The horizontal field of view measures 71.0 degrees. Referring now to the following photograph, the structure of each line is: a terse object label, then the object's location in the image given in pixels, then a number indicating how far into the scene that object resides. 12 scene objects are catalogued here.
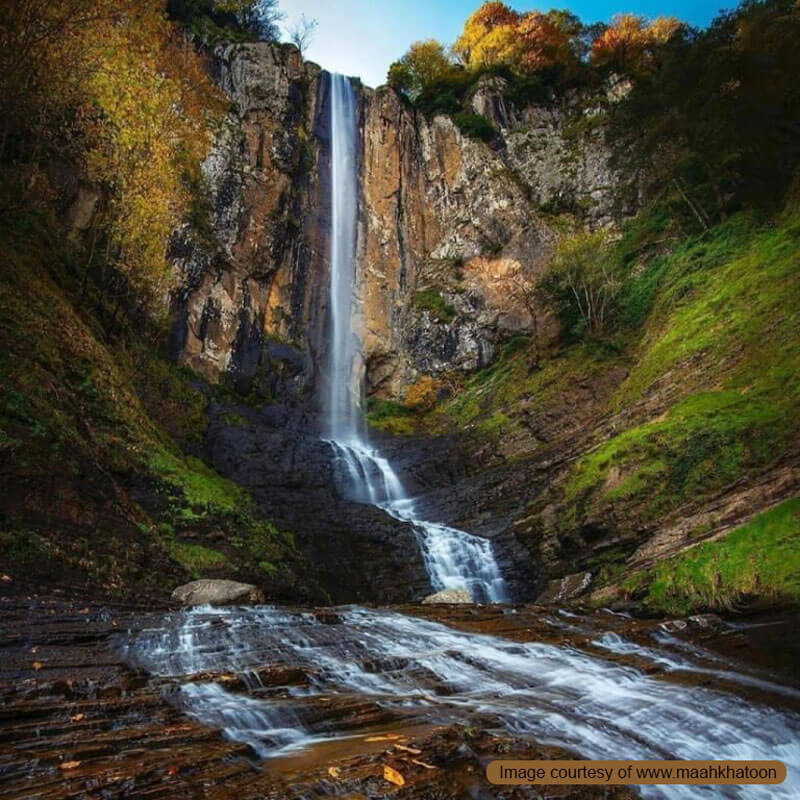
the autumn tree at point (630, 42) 42.50
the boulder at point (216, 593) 10.72
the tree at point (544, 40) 45.31
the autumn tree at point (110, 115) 13.41
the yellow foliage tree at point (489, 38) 46.75
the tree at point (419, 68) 46.44
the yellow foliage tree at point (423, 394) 34.00
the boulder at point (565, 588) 13.49
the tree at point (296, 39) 45.56
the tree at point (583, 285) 28.14
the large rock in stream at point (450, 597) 14.90
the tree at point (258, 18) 42.88
